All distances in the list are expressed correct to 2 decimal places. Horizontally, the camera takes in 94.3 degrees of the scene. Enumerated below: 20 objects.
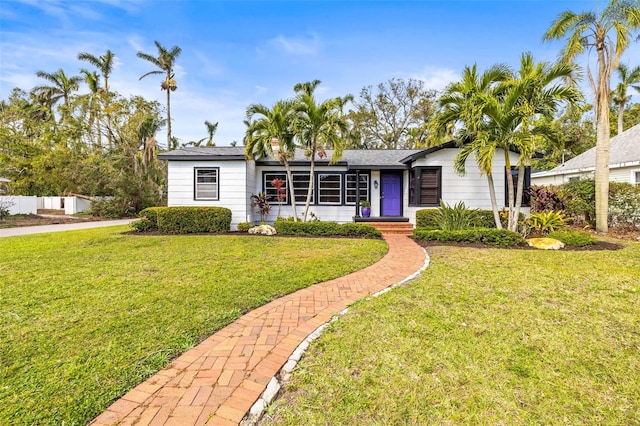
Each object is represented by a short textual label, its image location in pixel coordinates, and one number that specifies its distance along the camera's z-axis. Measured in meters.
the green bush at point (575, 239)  7.86
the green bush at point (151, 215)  10.85
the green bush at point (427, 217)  10.27
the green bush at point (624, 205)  10.36
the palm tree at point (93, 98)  21.19
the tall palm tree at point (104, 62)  24.05
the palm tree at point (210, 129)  31.38
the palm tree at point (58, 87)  27.15
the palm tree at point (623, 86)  20.56
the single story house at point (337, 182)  11.48
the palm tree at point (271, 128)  10.27
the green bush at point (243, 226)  11.06
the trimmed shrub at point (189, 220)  10.52
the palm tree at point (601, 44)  8.95
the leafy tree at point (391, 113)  26.72
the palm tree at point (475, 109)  8.31
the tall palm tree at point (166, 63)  22.72
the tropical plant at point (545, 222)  8.91
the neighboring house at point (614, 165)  12.20
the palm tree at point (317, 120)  10.09
